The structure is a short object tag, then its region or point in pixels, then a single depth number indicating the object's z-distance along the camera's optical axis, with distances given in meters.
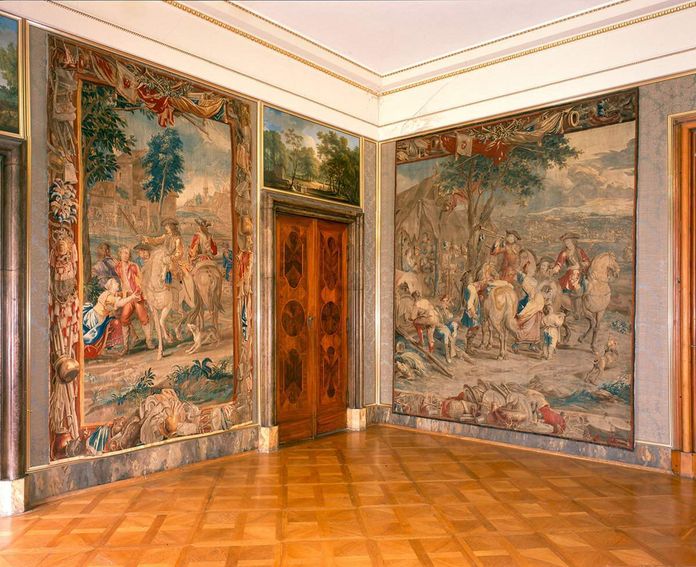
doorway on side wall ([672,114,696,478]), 5.56
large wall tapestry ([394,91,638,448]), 6.07
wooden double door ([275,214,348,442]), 6.84
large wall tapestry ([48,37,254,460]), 4.88
